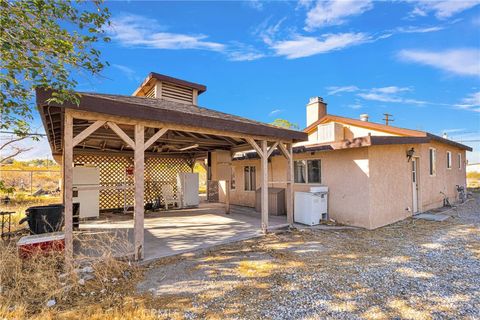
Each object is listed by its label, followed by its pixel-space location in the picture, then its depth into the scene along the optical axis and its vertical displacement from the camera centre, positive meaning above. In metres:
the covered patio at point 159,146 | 3.81 +0.81
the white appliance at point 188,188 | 11.54 -0.76
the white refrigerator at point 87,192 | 8.41 -0.69
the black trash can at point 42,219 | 4.78 -0.88
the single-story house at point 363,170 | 7.04 -0.02
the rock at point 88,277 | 3.67 -1.54
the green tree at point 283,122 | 31.98 +6.14
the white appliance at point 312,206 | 7.38 -1.07
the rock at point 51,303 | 2.93 -1.53
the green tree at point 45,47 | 3.15 +1.72
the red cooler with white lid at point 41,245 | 3.97 -1.14
